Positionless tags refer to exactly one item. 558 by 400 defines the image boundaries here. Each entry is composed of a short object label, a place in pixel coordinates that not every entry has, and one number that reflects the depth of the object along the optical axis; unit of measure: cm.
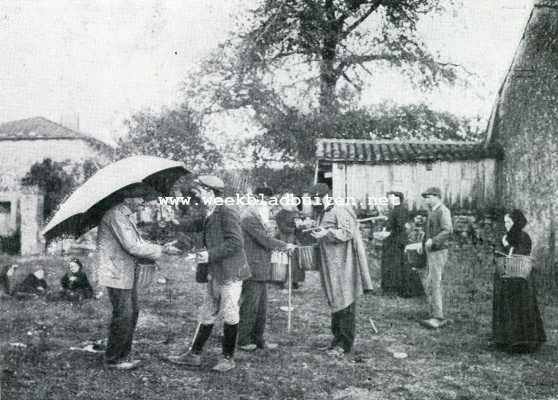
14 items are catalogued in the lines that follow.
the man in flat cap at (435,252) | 740
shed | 1408
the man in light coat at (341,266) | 605
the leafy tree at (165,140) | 1788
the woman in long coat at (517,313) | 616
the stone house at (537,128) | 1014
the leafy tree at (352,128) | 1855
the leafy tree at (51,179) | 1623
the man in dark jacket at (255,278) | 618
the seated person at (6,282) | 903
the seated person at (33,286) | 905
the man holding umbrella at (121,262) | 514
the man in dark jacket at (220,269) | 529
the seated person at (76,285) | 868
